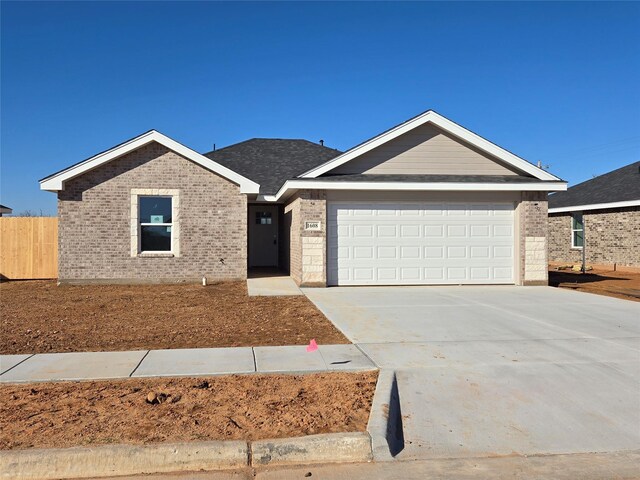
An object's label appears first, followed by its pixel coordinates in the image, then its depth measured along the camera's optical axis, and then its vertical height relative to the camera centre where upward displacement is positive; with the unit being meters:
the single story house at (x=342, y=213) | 14.47 +0.82
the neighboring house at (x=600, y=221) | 21.58 +0.97
